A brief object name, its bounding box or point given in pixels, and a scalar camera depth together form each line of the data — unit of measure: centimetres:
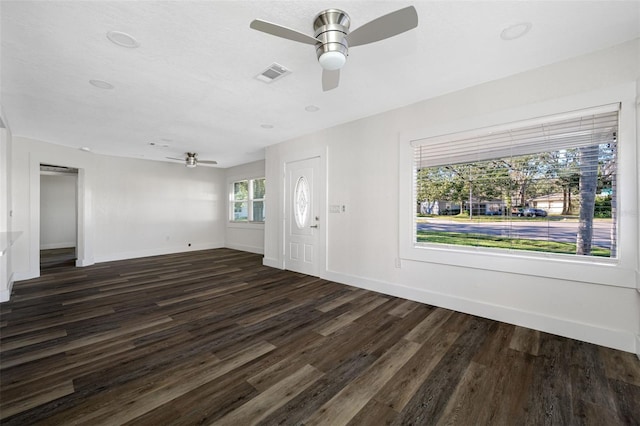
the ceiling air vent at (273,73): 263
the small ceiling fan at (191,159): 640
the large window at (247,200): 769
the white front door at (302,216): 495
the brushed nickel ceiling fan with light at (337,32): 169
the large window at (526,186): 252
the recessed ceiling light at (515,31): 206
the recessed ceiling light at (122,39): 210
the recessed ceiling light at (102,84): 282
